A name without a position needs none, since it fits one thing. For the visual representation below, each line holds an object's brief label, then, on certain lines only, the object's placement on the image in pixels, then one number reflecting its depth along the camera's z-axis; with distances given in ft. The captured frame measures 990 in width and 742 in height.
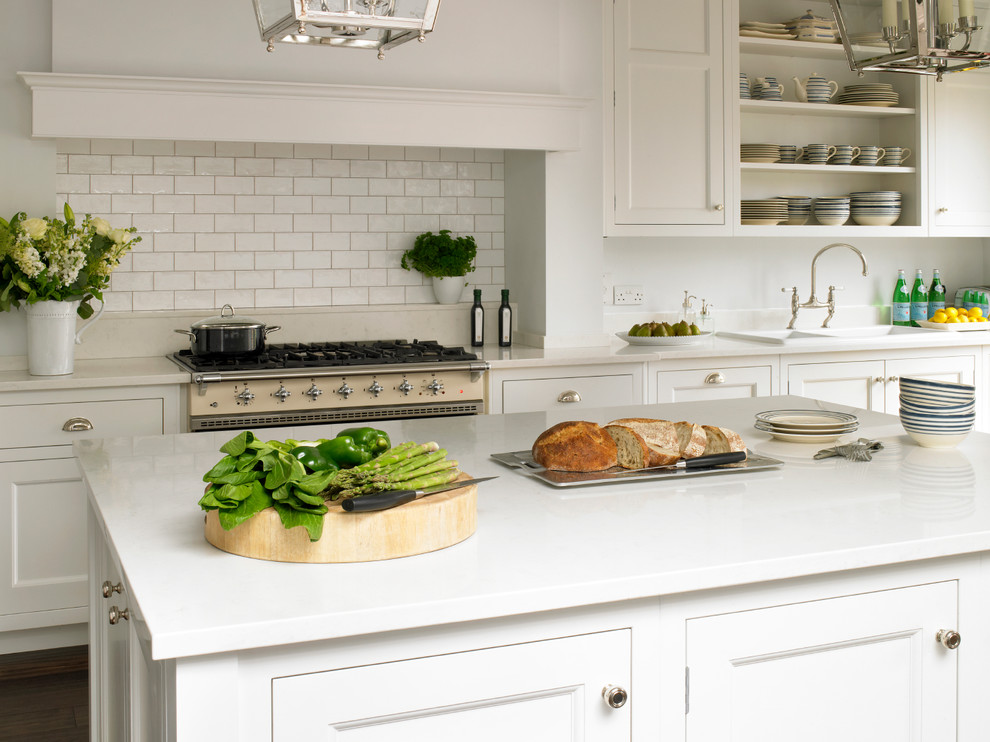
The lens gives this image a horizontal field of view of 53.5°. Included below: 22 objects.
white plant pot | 14.71
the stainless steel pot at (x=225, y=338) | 12.19
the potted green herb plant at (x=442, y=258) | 14.37
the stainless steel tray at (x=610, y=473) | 6.09
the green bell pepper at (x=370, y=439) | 5.56
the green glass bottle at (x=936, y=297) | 17.38
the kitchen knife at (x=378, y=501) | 4.55
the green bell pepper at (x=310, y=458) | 5.05
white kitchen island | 4.01
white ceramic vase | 11.39
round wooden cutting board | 4.58
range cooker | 11.52
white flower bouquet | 11.06
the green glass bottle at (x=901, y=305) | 17.38
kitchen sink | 15.35
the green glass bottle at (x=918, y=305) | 17.33
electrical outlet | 15.99
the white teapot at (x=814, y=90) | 15.87
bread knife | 6.39
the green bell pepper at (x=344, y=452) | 5.30
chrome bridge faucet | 15.93
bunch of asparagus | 4.83
